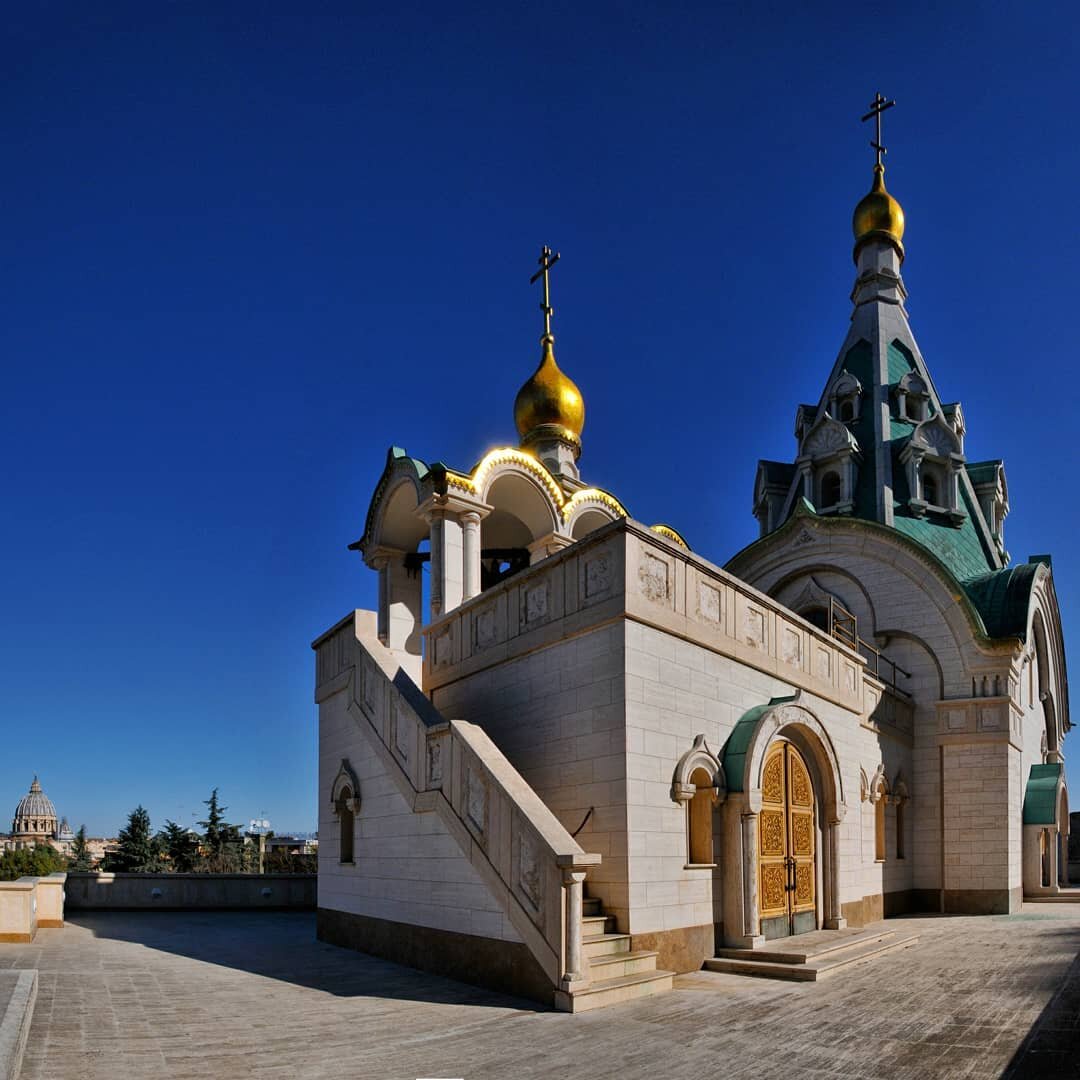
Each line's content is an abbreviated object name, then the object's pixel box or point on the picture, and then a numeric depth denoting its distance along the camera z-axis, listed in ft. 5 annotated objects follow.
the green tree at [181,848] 111.34
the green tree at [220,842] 116.06
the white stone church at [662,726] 31.83
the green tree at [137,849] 117.80
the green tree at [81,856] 196.95
